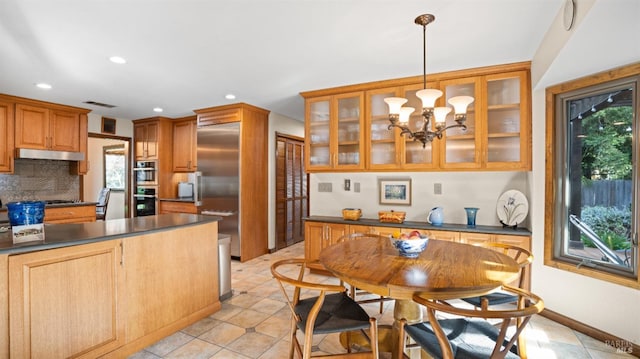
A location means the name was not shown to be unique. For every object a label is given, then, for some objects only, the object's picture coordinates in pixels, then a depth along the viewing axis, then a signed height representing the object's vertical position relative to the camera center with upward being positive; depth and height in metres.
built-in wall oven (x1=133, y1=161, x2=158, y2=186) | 5.76 +0.12
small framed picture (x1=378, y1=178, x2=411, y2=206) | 3.97 -0.15
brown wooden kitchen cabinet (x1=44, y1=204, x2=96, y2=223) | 4.26 -0.51
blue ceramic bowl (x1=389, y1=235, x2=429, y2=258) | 2.06 -0.46
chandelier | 2.18 +0.52
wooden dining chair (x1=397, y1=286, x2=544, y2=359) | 1.30 -0.80
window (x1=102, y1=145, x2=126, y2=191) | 7.17 +0.29
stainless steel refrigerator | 4.72 +0.07
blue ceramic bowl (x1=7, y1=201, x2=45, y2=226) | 1.83 -0.20
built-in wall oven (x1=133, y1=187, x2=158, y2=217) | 5.81 -0.42
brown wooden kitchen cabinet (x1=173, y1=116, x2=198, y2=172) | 5.71 +0.65
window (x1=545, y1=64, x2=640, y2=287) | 2.40 +0.03
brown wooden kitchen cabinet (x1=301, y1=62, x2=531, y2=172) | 3.21 +0.60
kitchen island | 1.71 -0.73
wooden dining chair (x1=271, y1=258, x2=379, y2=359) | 1.61 -0.81
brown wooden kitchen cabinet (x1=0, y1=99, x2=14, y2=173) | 4.22 +0.60
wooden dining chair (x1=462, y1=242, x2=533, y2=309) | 2.09 -0.83
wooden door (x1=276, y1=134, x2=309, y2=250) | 5.52 -0.22
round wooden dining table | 1.54 -0.53
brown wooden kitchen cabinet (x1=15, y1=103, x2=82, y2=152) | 4.38 +0.77
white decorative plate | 3.28 -0.31
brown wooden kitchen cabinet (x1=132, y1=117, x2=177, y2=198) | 5.72 +0.63
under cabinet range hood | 4.33 +0.37
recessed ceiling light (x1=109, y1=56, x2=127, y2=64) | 2.94 +1.17
